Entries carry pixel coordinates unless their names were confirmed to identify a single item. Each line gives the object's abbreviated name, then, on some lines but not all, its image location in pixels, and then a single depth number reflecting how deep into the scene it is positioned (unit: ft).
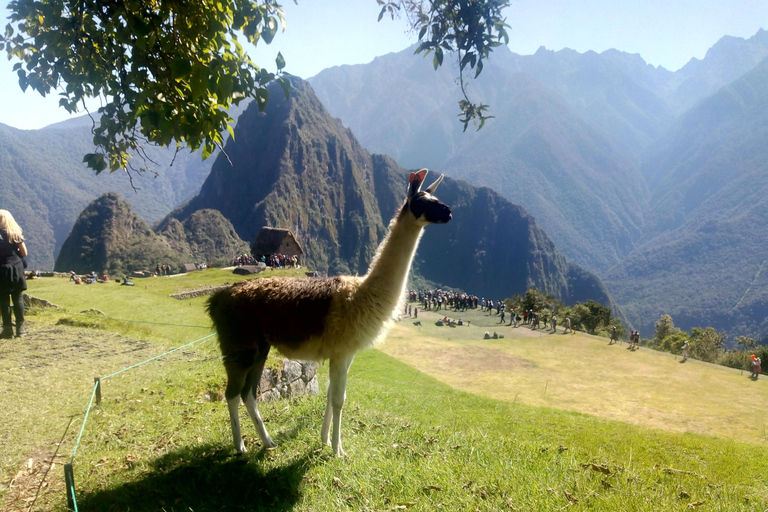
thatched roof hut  148.56
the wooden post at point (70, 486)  9.61
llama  13.44
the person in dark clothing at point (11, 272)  24.59
